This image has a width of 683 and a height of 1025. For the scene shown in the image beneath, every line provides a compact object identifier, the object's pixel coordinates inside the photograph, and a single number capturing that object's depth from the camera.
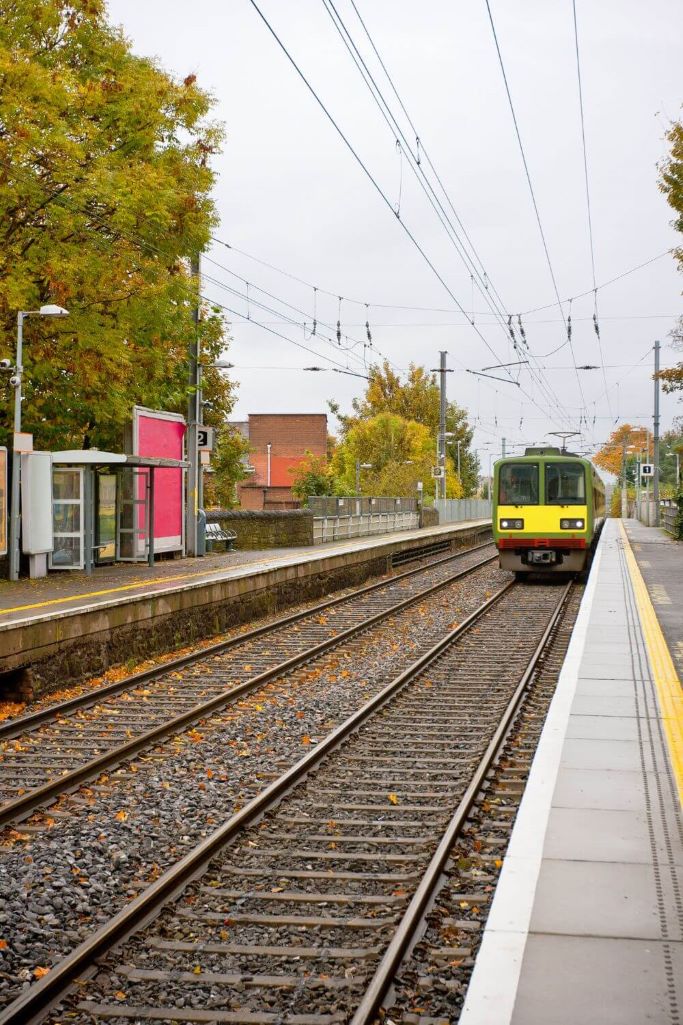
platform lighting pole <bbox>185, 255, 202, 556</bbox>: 25.73
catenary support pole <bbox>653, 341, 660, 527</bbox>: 47.79
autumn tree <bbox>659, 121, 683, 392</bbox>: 24.53
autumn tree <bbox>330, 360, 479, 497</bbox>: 87.06
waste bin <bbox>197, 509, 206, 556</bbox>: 26.64
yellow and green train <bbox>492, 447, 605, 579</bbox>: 25.58
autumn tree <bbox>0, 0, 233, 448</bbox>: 18.83
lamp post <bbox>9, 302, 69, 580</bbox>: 18.08
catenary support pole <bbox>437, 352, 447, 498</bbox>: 50.45
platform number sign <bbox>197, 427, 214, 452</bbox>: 26.41
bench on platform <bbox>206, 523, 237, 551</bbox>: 29.81
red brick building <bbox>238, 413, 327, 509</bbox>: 92.62
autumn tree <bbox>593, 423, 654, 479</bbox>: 132.12
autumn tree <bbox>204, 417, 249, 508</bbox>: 36.41
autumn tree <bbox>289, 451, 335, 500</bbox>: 67.75
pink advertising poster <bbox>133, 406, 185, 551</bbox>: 24.38
